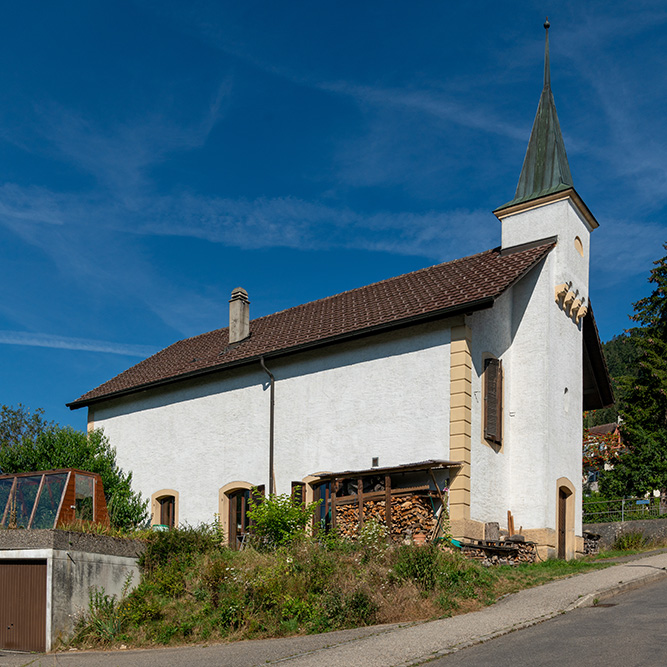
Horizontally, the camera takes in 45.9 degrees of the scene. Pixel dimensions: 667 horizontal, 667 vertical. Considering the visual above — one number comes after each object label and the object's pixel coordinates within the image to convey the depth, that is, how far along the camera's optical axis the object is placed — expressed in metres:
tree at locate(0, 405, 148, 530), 24.11
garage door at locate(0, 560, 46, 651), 14.62
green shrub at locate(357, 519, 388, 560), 14.85
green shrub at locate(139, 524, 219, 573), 16.59
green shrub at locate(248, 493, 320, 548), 17.58
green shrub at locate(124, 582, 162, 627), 14.62
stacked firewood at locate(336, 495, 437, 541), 17.20
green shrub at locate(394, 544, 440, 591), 13.62
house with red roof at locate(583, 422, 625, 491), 41.06
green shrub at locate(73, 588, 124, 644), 14.50
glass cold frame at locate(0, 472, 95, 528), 16.47
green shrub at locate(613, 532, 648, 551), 22.44
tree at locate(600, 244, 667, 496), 30.58
